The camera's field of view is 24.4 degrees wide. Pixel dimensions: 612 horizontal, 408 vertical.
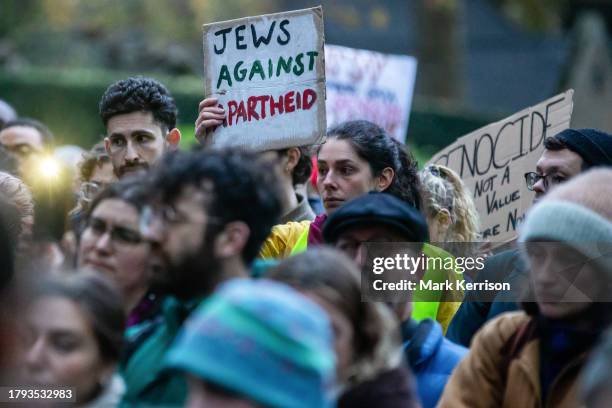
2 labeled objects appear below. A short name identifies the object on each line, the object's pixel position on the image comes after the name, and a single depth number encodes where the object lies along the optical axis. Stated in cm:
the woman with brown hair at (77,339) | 371
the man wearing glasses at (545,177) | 515
